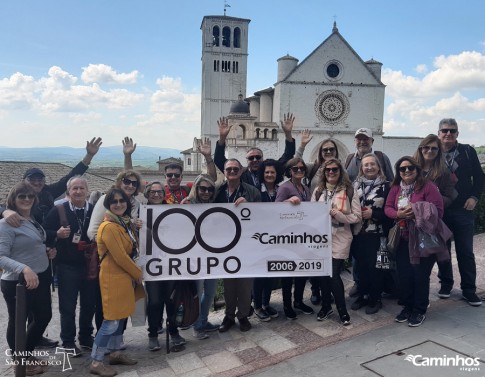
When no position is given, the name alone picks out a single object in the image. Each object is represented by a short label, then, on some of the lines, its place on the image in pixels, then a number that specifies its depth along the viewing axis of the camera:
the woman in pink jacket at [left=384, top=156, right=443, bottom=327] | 4.69
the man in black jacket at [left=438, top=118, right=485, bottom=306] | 5.18
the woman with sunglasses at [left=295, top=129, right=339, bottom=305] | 5.49
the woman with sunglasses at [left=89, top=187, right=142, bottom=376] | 4.18
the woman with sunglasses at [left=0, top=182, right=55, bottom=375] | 3.96
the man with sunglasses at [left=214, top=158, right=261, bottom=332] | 5.03
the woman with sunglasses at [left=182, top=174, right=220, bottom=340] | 4.94
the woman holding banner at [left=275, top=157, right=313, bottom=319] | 5.14
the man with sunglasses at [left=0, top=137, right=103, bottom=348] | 5.10
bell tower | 51.44
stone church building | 41.34
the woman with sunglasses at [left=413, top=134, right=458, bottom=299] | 4.96
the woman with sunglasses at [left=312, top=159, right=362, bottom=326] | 4.83
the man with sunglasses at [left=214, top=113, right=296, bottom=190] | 5.59
